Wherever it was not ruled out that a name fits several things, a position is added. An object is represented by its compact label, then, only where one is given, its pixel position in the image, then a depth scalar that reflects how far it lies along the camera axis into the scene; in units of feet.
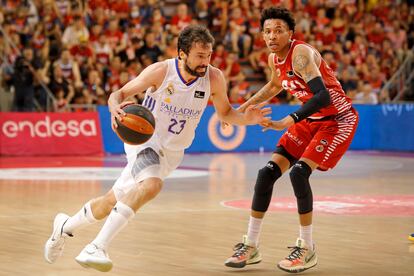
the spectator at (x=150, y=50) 72.69
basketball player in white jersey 23.31
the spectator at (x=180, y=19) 78.19
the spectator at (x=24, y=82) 66.74
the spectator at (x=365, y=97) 79.30
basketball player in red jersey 24.43
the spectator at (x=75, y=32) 72.59
